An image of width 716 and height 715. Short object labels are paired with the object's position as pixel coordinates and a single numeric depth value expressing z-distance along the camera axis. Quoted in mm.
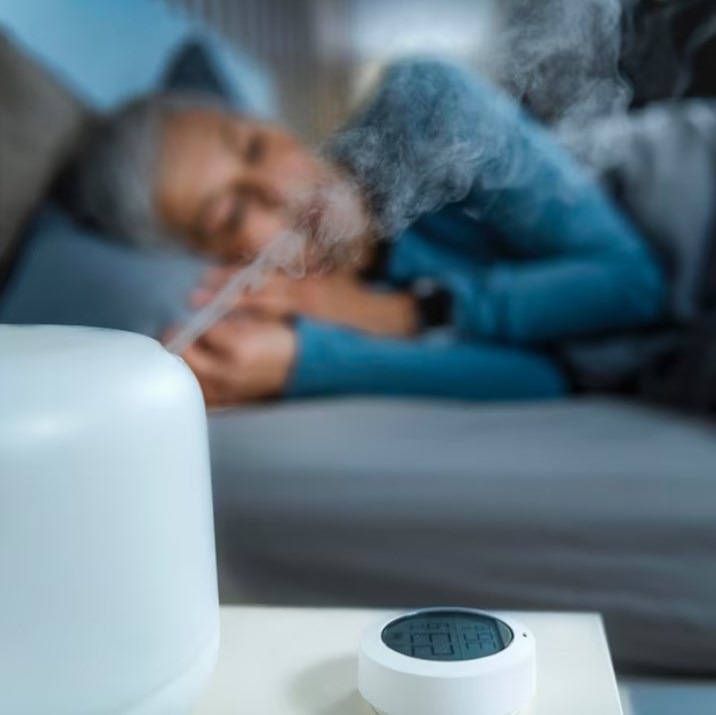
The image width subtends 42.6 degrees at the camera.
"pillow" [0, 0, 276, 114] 966
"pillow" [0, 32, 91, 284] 877
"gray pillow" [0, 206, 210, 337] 871
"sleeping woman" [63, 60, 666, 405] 912
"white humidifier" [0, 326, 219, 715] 379
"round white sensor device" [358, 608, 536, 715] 464
